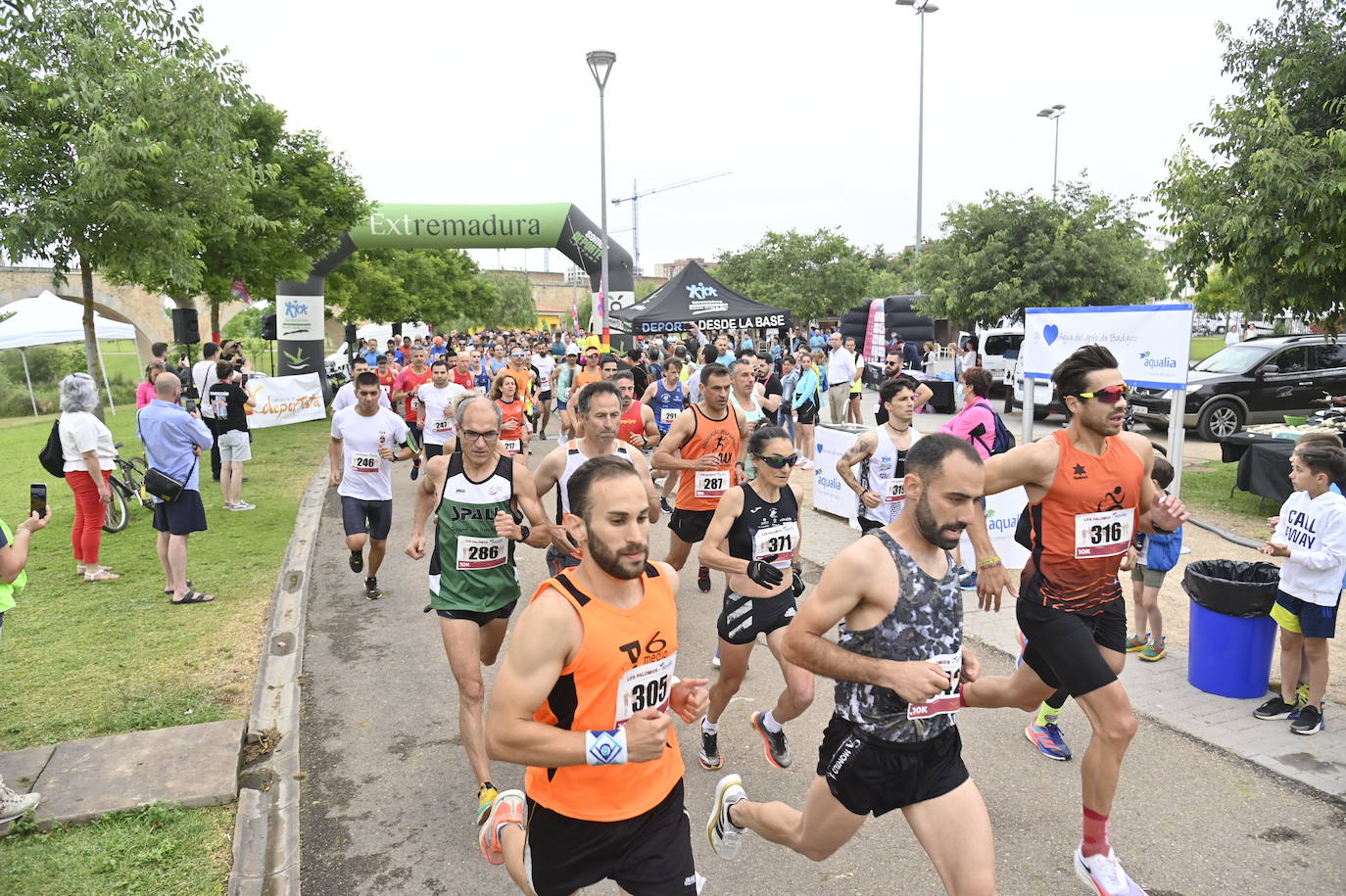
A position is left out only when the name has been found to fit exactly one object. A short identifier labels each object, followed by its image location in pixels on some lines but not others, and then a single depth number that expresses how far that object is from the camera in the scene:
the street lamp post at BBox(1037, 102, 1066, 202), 40.34
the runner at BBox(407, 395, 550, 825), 4.60
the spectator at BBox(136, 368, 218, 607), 7.71
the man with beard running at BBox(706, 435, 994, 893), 2.90
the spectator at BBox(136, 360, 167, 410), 12.56
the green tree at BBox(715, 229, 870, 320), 42.53
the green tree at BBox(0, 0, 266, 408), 10.29
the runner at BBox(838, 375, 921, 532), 6.61
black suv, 16.66
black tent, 22.12
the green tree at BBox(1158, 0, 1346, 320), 10.50
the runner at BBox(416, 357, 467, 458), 11.30
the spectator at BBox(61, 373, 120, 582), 8.04
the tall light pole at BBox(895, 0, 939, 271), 32.41
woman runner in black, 4.60
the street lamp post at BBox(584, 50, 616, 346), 21.81
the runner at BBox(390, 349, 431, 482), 14.39
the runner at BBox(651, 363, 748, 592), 6.52
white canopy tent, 23.31
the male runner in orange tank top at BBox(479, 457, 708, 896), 2.45
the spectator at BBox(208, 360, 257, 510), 11.79
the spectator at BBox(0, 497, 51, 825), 4.17
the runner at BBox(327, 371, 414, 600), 7.66
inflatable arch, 25.64
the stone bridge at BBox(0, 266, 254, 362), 40.62
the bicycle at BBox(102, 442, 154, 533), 10.97
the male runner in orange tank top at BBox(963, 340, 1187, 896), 3.88
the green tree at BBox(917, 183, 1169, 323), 23.42
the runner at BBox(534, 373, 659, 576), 5.40
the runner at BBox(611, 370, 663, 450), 8.40
